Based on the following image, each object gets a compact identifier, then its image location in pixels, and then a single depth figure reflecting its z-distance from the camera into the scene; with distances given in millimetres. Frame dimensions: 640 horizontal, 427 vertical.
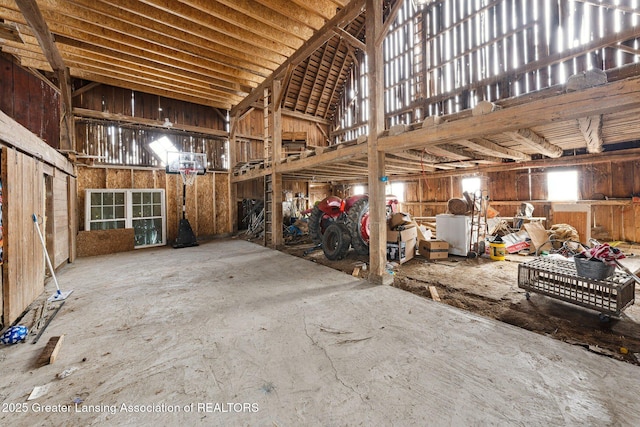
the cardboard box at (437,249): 6246
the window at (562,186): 8023
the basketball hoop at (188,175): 9511
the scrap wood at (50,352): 2330
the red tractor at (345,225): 6211
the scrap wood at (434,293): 3785
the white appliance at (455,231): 6418
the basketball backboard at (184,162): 9633
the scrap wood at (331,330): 2807
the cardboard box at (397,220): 6320
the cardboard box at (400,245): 5973
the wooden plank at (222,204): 11023
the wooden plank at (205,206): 10523
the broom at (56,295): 3807
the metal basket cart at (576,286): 2885
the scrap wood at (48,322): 2752
